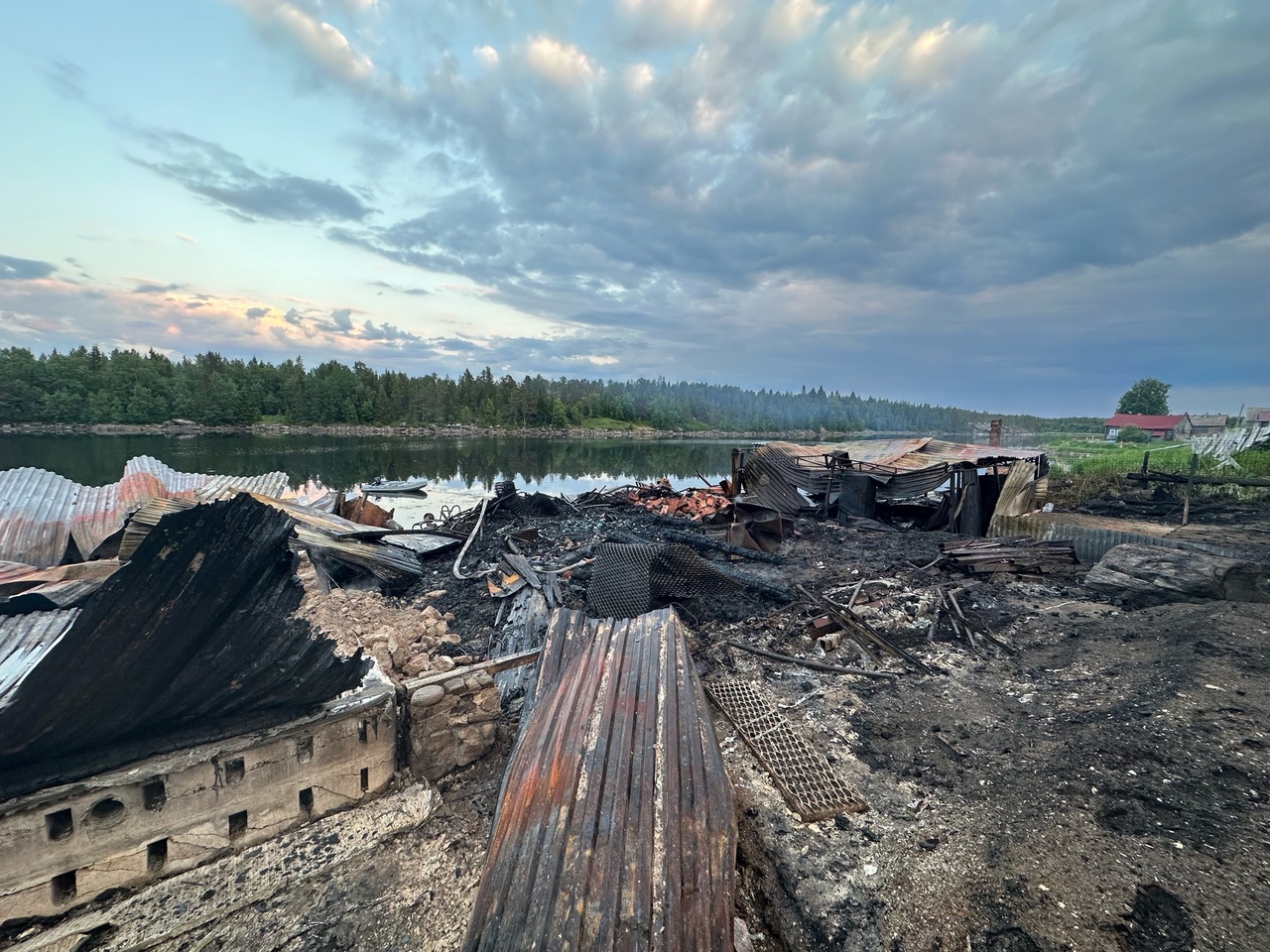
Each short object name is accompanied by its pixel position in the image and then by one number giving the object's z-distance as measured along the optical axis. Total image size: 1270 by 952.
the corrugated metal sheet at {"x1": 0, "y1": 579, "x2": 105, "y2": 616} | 4.66
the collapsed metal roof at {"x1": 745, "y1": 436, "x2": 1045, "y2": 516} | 15.35
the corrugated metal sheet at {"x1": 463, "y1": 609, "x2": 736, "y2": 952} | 2.40
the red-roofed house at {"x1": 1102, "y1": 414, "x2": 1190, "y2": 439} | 67.80
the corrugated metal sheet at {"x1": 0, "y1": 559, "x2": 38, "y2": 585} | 6.64
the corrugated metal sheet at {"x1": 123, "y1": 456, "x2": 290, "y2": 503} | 10.88
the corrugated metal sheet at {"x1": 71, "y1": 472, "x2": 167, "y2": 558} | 9.17
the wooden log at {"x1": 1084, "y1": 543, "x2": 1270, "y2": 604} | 6.91
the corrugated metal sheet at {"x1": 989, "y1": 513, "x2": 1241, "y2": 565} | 9.82
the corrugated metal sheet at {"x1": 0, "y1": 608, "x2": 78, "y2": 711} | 3.39
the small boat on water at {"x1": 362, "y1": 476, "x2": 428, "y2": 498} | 22.02
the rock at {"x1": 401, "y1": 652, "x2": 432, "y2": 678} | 4.89
